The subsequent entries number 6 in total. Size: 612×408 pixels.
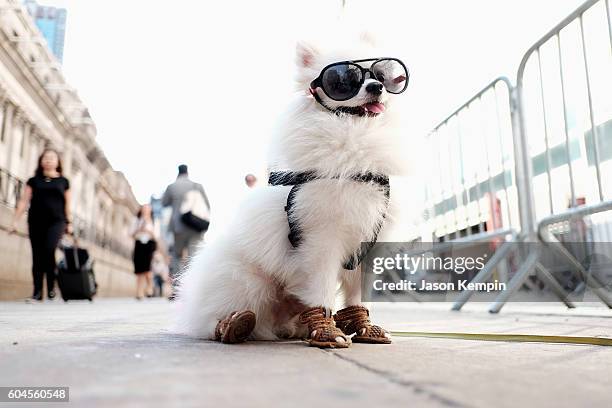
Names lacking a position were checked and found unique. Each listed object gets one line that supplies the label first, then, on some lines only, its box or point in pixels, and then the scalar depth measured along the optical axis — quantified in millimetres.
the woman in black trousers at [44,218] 6621
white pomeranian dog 1874
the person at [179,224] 7141
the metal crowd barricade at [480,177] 4367
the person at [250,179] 7473
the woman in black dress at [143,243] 10633
